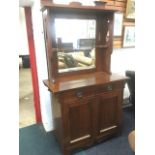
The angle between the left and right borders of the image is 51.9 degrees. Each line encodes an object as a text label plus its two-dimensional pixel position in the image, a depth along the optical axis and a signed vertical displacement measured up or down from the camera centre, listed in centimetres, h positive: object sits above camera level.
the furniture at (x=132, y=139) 107 -64
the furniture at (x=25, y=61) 706 -50
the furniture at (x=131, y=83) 242 -57
